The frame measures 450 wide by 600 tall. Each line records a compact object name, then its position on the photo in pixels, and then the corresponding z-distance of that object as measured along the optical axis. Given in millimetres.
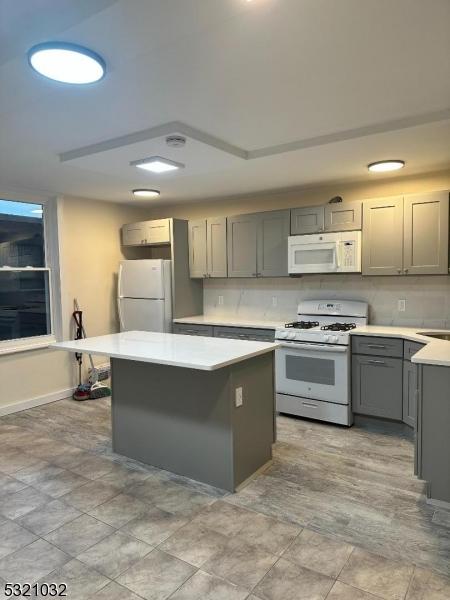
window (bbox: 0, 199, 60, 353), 4473
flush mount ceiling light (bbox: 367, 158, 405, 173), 3494
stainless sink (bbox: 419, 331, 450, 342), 3652
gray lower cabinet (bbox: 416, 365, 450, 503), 2436
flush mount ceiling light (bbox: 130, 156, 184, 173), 3277
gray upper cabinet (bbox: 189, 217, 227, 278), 4969
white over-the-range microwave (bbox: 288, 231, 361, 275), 4039
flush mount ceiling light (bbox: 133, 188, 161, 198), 4656
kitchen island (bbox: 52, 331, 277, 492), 2682
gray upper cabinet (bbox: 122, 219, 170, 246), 5105
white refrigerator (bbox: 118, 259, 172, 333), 5031
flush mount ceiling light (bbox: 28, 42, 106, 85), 1729
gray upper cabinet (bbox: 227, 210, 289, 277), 4520
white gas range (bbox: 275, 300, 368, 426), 3822
